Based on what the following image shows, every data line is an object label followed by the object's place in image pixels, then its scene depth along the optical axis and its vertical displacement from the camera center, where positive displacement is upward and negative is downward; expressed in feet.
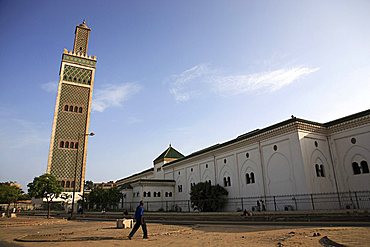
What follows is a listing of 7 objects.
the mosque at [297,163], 74.69 +10.46
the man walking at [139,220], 30.60 -2.07
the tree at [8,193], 124.22 +5.93
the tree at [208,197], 103.40 +0.89
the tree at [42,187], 93.91 +6.15
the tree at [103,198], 131.23 +2.49
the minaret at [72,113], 149.89 +53.37
